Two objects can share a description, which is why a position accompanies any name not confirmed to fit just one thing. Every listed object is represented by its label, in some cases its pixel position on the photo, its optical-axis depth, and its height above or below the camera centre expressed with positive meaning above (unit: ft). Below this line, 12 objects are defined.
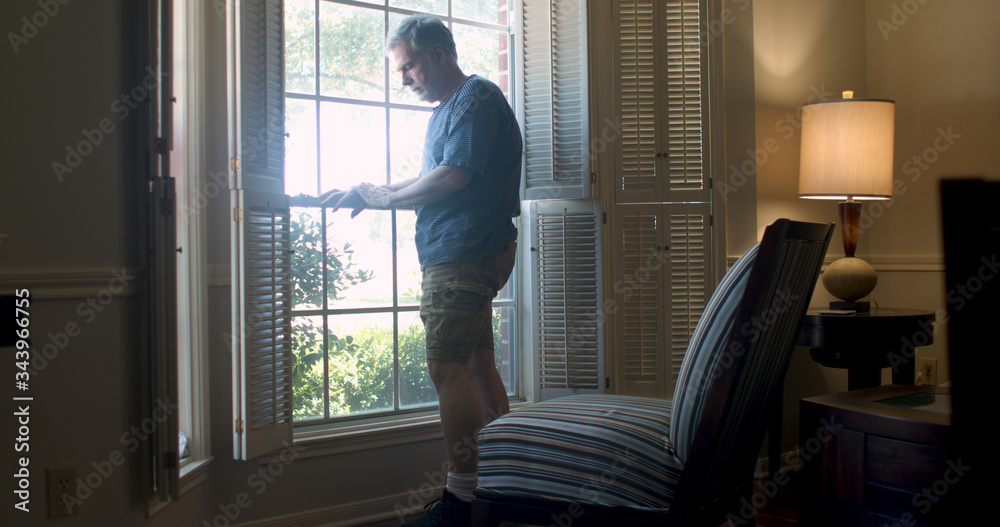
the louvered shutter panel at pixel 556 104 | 8.91 +2.01
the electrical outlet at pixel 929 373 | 10.89 -1.80
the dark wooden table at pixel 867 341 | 8.71 -1.05
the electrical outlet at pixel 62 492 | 5.08 -1.65
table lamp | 9.19 +1.27
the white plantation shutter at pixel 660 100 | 9.02 +2.06
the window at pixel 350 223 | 8.04 +0.47
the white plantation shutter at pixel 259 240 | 6.69 +0.23
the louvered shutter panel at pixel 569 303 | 8.88 -0.54
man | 6.93 +0.50
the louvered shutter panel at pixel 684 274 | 9.10 -0.19
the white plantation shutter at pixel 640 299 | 8.96 -0.50
